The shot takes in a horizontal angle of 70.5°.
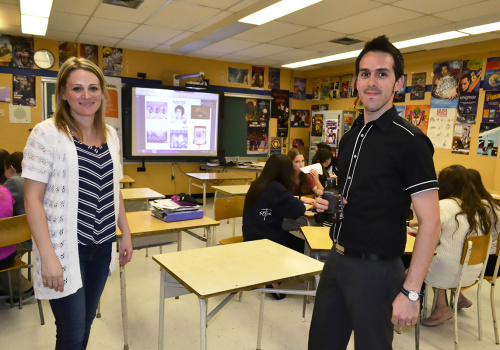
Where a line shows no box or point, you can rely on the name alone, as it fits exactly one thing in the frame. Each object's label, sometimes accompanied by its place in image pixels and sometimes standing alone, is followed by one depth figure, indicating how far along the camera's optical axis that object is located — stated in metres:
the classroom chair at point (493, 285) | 2.53
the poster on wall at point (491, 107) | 5.02
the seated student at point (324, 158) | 4.62
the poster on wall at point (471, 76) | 5.20
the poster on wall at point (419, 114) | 5.85
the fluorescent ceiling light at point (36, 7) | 3.78
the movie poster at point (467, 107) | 5.25
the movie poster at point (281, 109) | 7.86
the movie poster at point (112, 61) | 6.17
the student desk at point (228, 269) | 1.48
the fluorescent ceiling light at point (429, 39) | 4.59
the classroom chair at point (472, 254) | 2.23
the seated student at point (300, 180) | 4.02
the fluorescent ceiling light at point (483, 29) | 4.14
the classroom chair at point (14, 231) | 2.16
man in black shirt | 1.18
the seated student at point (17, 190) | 2.65
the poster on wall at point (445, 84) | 5.45
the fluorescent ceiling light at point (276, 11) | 3.67
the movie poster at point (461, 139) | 5.35
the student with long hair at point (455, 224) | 2.37
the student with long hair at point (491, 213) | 2.57
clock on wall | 5.71
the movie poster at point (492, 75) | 5.01
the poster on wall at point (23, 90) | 5.66
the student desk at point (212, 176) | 4.93
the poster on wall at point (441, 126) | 5.54
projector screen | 6.27
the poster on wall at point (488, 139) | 5.05
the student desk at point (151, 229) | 2.27
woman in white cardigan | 1.28
